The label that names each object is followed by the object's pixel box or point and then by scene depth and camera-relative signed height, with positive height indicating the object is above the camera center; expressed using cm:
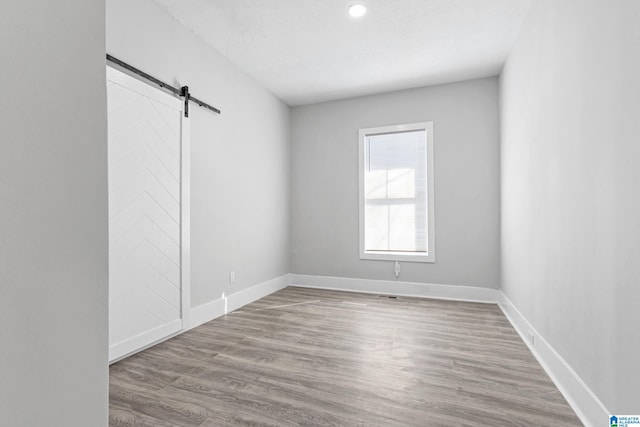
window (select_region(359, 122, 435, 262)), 437 +30
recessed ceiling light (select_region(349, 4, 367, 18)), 269 +172
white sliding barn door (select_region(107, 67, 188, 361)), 235 +1
